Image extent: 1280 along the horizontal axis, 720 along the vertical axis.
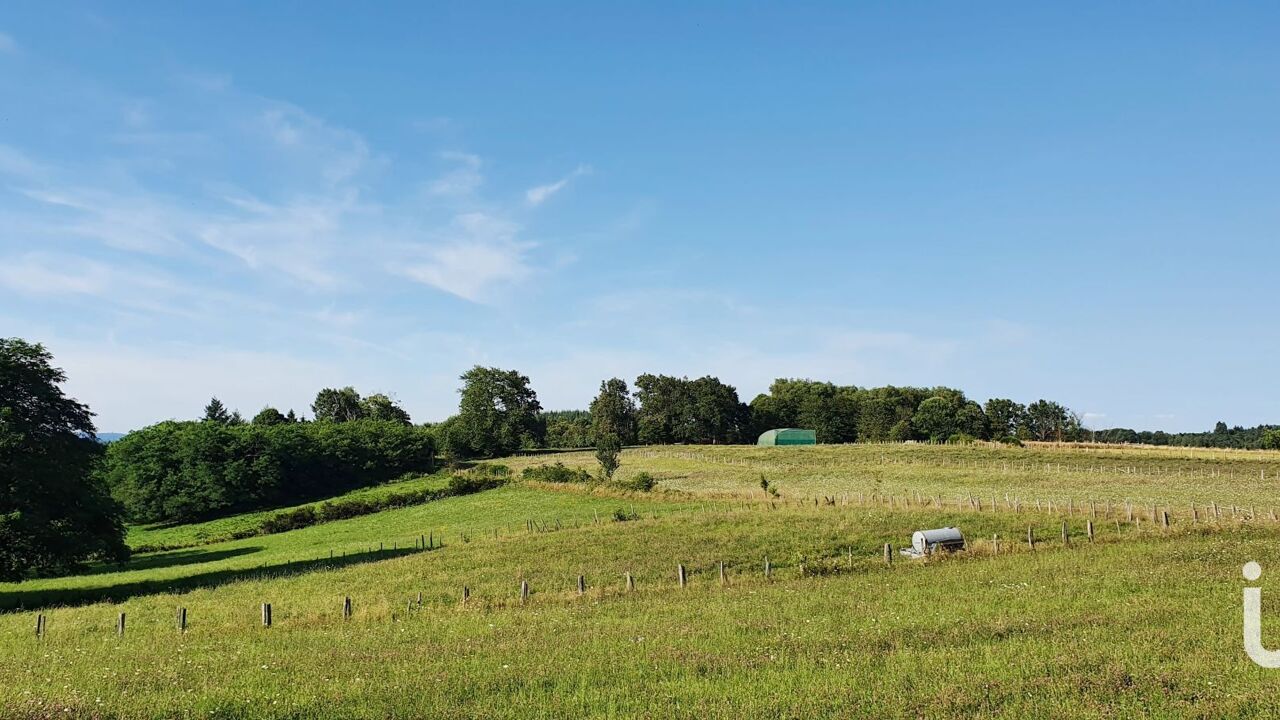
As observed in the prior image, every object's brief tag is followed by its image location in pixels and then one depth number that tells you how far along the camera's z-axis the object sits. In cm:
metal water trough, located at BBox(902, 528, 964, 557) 3566
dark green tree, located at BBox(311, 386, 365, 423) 19150
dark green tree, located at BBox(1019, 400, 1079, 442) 19762
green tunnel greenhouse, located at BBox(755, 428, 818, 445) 15238
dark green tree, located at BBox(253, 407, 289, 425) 16438
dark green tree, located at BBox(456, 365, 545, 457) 15612
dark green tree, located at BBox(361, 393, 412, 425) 18712
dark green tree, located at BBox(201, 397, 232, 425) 17525
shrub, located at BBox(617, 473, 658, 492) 7519
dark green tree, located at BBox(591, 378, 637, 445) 18354
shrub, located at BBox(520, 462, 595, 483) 8594
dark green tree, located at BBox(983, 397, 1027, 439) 19625
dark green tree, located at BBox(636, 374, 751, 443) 17850
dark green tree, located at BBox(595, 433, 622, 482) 8475
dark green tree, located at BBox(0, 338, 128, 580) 3778
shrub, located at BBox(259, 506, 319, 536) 8188
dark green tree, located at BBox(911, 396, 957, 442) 16288
